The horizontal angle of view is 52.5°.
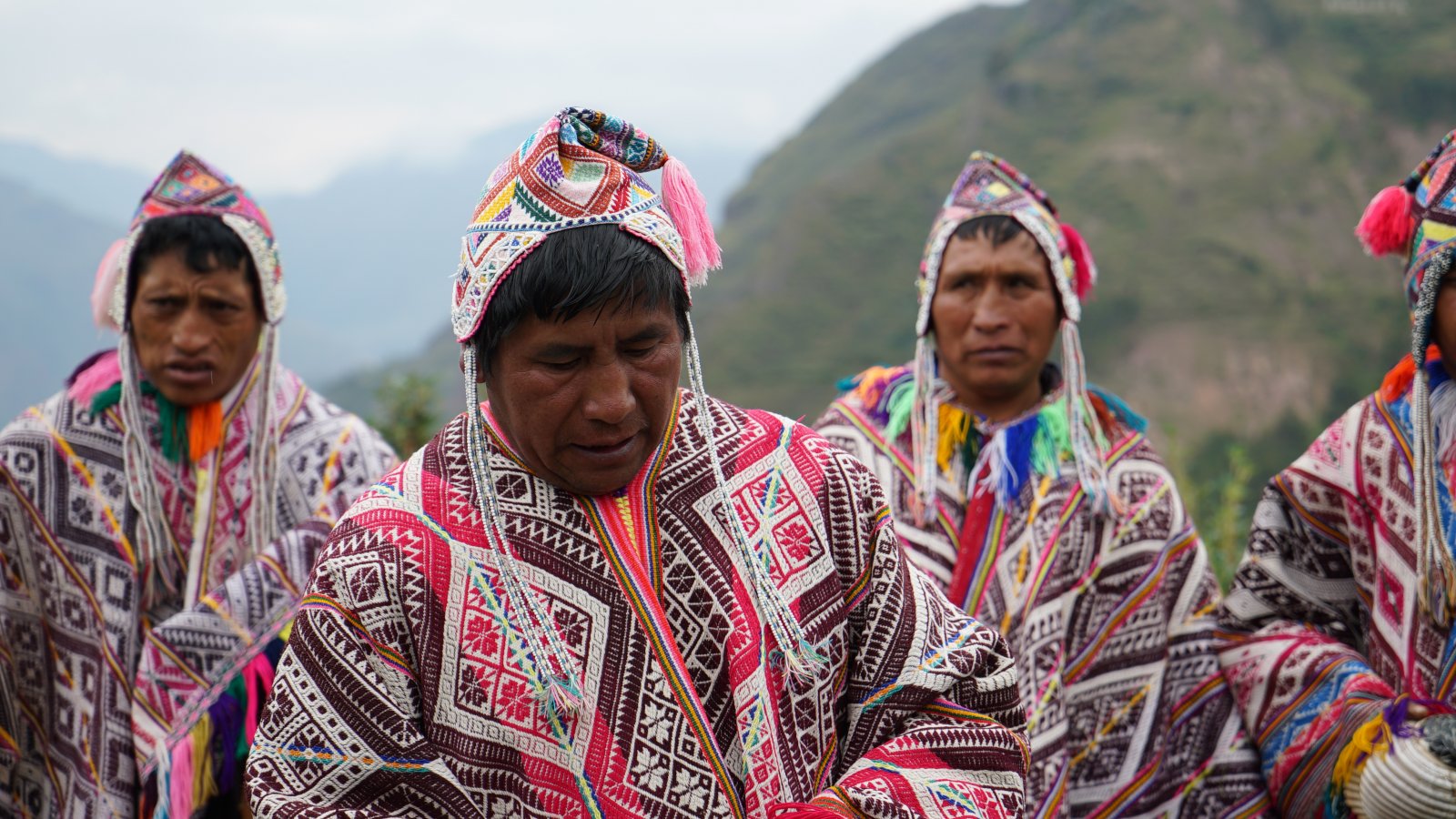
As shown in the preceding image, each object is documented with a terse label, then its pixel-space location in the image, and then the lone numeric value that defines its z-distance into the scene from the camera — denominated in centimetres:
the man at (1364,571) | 350
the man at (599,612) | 229
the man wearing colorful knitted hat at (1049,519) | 394
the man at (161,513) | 376
